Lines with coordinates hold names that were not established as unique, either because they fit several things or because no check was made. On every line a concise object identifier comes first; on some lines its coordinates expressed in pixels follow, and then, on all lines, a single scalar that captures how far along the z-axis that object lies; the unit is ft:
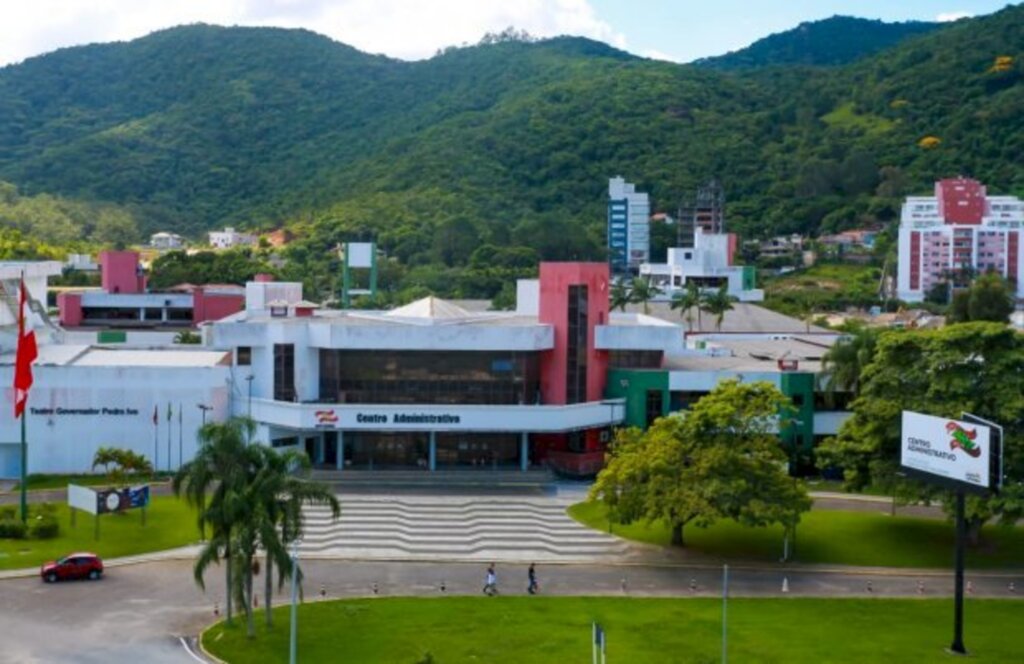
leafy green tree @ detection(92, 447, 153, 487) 180.75
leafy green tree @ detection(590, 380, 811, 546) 150.61
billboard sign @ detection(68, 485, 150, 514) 158.61
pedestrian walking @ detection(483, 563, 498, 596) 137.90
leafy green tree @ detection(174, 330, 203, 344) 293.72
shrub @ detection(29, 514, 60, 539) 157.07
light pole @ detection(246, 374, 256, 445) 208.33
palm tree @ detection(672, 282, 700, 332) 312.09
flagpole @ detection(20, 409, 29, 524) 162.20
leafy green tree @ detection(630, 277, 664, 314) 352.49
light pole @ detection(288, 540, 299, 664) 105.70
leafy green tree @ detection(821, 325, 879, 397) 199.66
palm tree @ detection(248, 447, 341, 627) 118.83
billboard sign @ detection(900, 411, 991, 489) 122.72
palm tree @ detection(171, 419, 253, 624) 118.93
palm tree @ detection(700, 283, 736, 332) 303.07
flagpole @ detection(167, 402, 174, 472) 204.13
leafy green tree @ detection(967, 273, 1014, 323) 360.07
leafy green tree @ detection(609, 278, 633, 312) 342.09
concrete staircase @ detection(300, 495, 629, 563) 157.58
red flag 169.68
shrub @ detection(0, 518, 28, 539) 157.38
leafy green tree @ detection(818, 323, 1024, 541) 150.30
